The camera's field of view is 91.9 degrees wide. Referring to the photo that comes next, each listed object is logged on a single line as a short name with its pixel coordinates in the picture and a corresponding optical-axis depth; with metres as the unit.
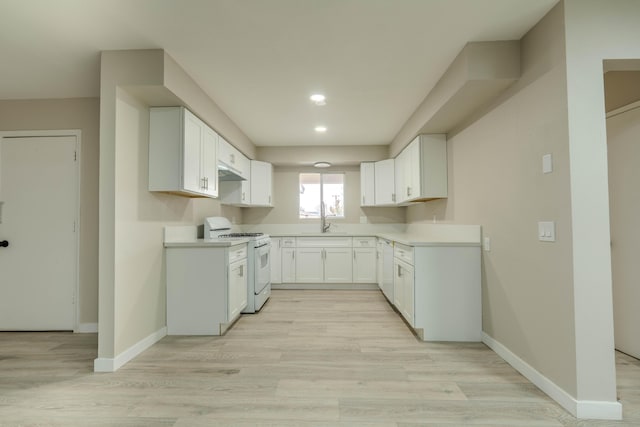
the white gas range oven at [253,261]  3.81
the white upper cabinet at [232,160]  3.77
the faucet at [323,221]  5.76
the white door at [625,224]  2.40
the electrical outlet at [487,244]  2.73
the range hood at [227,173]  3.81
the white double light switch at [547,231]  1.92
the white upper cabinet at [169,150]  2.79
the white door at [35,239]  3.23
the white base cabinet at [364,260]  5.09
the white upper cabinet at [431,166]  3.62
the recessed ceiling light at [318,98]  3.22
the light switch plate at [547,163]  1.96
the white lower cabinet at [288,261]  5.16
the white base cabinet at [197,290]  3.05
